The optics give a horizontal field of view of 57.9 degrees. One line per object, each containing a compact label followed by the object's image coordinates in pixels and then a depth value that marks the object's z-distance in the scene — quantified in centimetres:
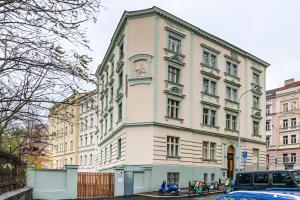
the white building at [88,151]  4459
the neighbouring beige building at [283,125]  4681
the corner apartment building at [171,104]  2468
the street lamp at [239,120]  3036
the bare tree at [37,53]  456
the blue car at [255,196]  536
